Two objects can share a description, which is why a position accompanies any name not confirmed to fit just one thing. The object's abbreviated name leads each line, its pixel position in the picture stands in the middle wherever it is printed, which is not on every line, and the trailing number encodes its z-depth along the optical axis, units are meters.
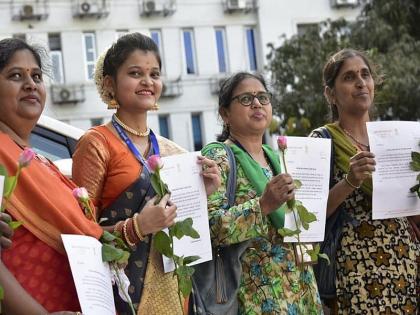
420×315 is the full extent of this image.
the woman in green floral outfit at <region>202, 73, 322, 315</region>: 3.41
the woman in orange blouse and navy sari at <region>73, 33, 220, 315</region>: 3.10
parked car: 5.41
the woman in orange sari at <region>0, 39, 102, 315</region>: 2.59
